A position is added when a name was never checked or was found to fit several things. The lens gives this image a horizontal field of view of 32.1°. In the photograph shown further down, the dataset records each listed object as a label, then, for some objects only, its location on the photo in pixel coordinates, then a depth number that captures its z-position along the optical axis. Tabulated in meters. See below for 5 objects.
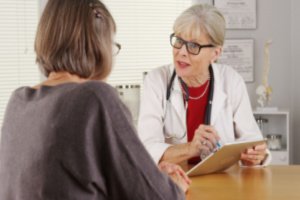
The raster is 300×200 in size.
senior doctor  2.54
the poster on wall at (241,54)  4.45
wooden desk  1.82
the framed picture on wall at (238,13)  4.45
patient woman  1.15
